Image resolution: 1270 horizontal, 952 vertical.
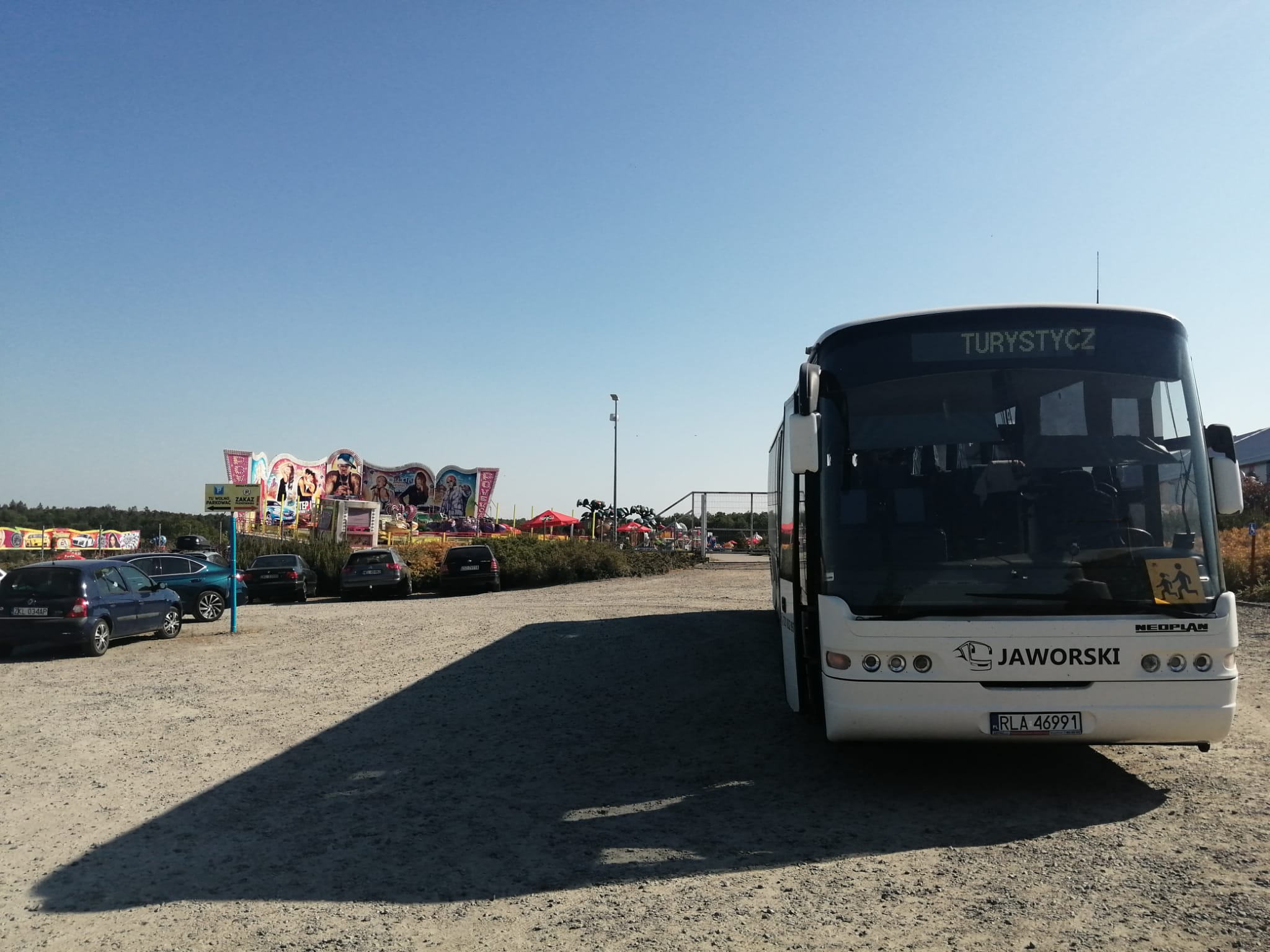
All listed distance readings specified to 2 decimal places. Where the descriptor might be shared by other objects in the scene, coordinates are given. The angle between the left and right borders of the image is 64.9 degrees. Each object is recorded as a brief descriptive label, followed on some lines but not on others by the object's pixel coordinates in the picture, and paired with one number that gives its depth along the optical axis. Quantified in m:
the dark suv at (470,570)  28.09
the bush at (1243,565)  19.17
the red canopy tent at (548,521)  57.97
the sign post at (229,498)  19.59
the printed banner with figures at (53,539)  49.50
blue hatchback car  13.88
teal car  20.52
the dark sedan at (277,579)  26.53
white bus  6.12
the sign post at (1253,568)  19.66
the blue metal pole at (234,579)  17.56
